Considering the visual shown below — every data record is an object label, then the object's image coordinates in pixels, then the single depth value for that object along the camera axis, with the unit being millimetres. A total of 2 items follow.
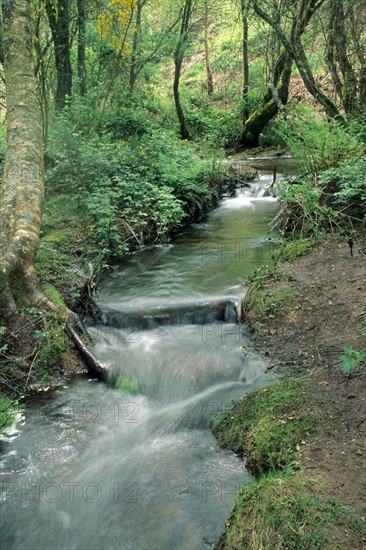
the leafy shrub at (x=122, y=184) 8000
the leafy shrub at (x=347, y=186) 6441
